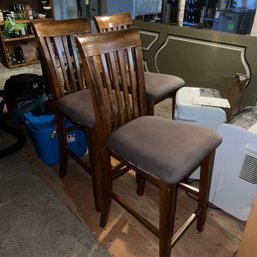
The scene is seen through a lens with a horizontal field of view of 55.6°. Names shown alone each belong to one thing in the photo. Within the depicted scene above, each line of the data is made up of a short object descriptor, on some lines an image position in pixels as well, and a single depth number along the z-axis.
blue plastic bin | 1.78
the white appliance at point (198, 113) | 1.45
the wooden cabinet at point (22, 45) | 4.04
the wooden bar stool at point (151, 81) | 1.49
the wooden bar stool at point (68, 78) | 1.31
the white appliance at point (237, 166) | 1.27
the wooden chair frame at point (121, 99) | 0.98
